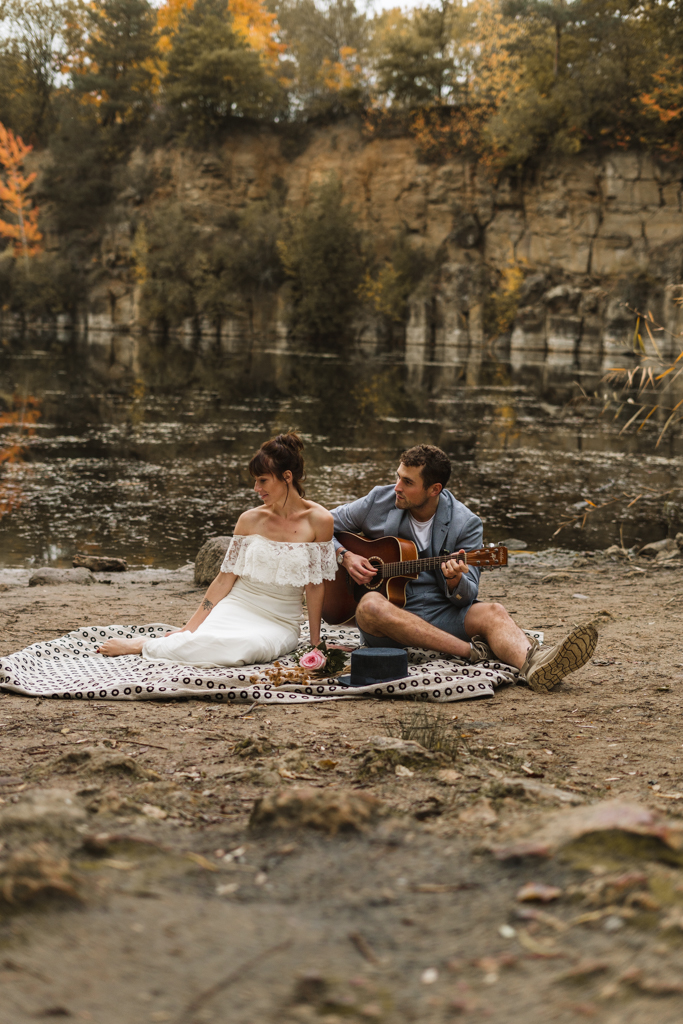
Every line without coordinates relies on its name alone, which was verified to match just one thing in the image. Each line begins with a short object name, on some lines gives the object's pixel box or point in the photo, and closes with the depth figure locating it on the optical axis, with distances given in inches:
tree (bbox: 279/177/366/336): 1872.5
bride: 198.4
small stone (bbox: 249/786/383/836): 91.4
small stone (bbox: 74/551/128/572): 329.9
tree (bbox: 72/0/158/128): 2160.4
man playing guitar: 197.5
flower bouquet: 197.2
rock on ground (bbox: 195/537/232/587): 294.0
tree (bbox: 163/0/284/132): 1984.5
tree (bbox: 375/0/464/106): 1904.5
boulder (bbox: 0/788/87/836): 87.7
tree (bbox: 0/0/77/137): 2324.1
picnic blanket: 179.8
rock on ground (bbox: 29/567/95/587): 300.7
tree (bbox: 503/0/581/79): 1652.3
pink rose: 197.0
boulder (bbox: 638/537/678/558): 363.7
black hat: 185.5
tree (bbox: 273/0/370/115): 2076.8
